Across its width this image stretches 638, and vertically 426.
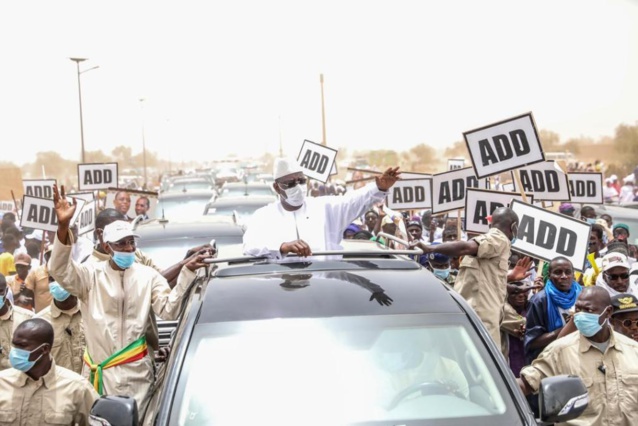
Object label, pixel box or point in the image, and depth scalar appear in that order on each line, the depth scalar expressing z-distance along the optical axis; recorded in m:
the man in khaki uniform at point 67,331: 6.57
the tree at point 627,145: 65.61
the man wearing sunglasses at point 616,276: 7.23
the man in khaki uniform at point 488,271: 6.62
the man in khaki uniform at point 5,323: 6.46
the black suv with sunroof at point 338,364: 3.89
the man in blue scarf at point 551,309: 6.70
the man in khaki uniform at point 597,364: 5.02
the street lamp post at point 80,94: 42.44
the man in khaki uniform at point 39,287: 8.75
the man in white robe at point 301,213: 6.43
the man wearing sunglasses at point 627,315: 6.09
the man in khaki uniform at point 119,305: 5.56
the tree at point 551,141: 105.19
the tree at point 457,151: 120.06
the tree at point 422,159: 109.57
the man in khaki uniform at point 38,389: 4.97
